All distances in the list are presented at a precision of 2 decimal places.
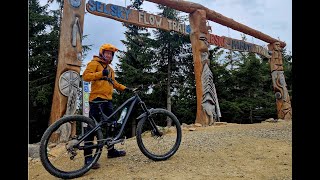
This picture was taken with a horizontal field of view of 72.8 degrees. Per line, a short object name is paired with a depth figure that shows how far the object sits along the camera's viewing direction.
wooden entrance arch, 3.59
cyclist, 2.24
